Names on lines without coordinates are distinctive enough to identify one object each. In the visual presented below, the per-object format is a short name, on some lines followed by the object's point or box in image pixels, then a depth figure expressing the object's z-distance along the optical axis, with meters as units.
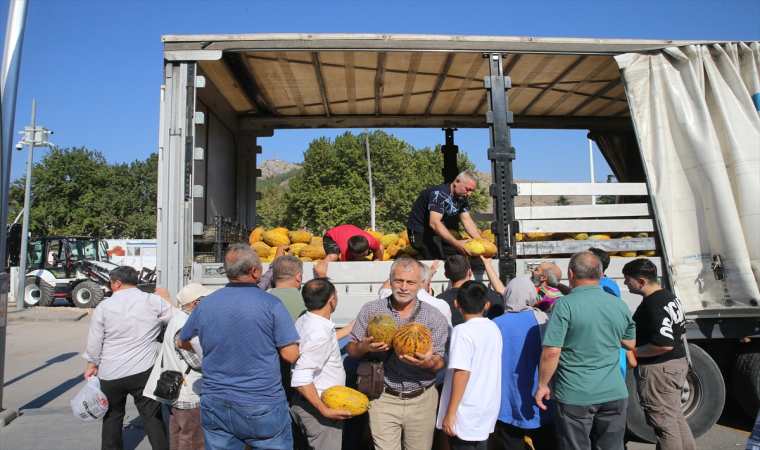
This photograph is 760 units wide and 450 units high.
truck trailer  4.83
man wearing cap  3.87
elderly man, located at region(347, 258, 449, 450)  3.45
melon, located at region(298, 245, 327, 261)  5.99
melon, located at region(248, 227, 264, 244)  6.75
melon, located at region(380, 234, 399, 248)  6.88
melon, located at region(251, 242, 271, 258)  6.13
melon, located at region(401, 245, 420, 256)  6.22
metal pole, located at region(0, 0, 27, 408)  6.07
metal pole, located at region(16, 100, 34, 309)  18.41
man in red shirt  5.42
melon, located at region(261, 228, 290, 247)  6.39
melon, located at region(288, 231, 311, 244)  6.55
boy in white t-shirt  3.28
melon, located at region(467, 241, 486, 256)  5.09
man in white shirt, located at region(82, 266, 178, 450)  4.32
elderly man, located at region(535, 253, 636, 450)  3.44
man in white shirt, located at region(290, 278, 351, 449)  3.33
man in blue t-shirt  3.14
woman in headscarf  3.62
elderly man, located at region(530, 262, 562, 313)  4.55
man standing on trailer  5.64
